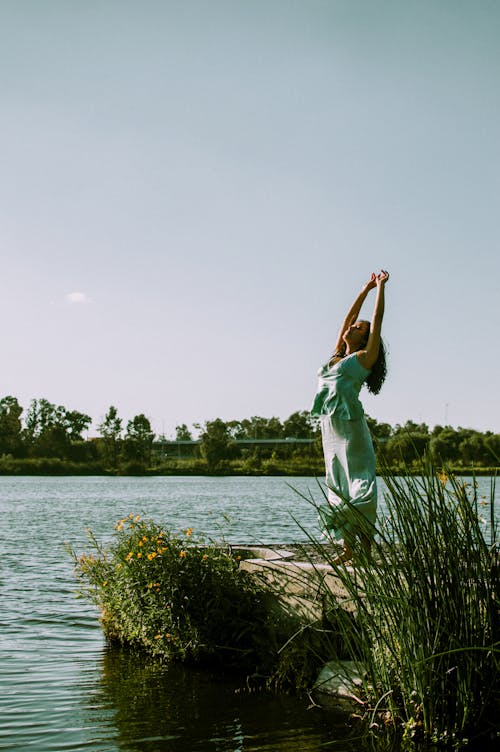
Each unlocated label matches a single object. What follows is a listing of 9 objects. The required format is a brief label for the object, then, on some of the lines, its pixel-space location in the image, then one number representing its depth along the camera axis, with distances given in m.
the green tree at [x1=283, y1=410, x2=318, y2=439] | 120.22
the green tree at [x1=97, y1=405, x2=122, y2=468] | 103.00
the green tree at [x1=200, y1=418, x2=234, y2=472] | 97.94
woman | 6.56
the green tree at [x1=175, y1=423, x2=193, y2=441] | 140.38
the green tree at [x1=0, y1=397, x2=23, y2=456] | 103.75
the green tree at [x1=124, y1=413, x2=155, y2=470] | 102.19
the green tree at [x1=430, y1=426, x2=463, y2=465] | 70.09
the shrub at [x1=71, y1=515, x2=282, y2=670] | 6.47
